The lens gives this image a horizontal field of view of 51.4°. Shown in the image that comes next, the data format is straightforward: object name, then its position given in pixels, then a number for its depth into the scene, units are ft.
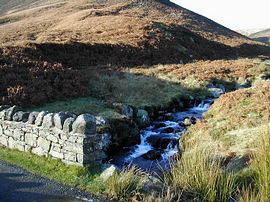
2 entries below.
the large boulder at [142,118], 47.40
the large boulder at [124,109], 47.21
